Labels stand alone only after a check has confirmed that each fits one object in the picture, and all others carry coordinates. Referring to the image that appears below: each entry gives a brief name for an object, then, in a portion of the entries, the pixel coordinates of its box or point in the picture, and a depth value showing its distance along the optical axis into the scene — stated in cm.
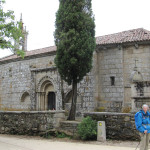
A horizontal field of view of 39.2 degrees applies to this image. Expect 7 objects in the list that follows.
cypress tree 1020
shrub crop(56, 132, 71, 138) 888
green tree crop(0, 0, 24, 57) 1079
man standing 525
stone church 1285
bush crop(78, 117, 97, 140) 799
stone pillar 786
